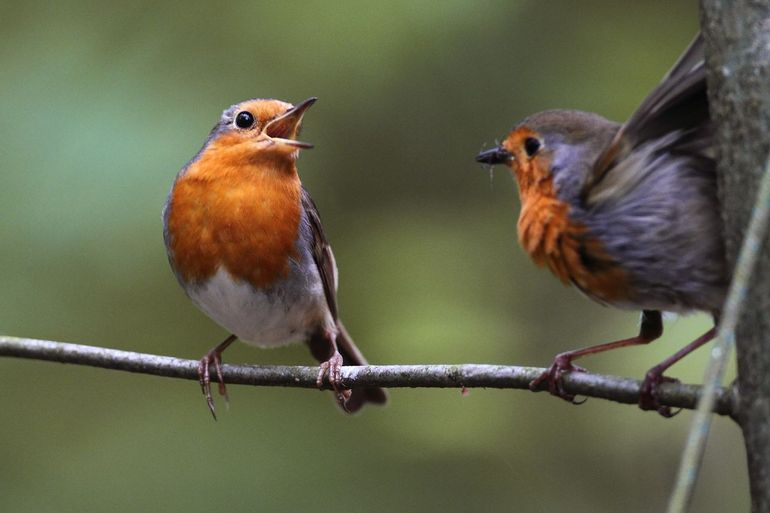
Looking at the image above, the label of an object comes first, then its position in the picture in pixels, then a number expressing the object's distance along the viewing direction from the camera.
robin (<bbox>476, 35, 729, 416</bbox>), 5.14
